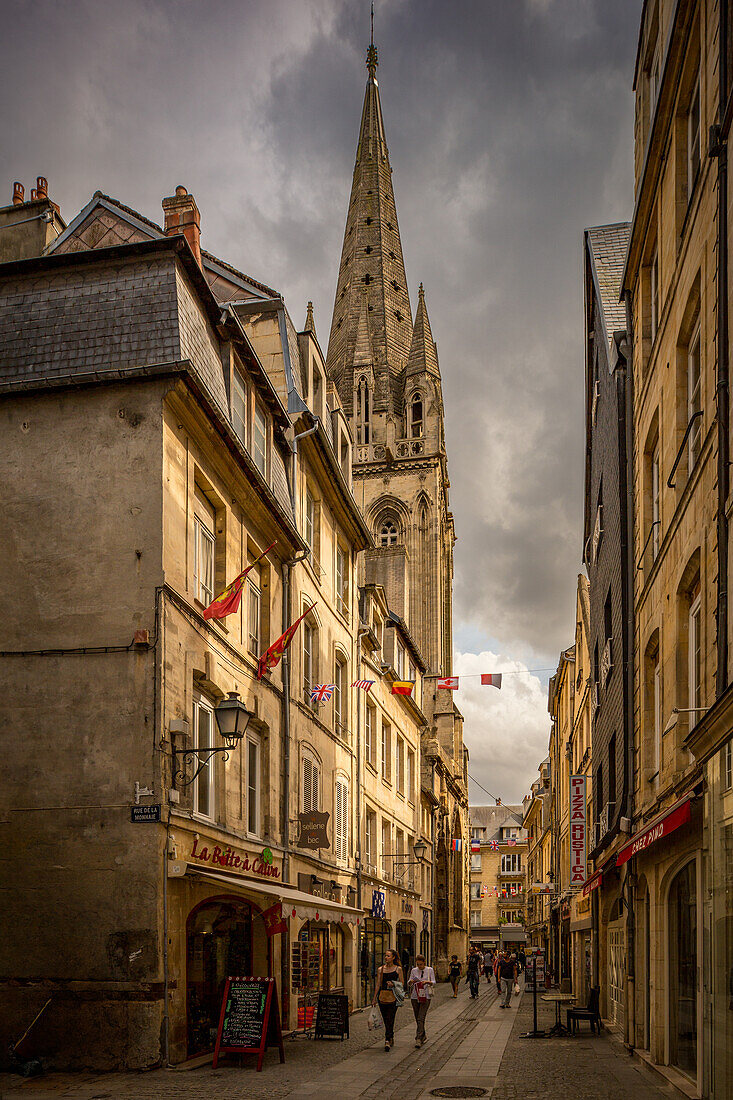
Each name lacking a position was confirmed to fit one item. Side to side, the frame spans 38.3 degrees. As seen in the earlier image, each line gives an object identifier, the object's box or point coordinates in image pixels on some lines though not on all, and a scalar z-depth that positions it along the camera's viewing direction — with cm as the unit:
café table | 1998
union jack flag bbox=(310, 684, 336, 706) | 2302
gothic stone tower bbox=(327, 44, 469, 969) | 7006
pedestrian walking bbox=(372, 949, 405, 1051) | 1700
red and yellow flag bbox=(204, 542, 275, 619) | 1545
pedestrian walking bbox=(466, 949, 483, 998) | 3753
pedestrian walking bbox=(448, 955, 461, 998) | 3719
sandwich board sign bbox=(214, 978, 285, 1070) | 1390
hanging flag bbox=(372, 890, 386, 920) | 3107
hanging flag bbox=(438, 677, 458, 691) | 4454
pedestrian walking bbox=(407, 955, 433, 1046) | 1833
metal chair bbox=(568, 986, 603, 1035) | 1820
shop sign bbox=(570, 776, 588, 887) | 2683
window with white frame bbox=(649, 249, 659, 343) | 1522
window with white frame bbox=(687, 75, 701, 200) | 1250
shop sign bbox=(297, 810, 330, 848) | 2117
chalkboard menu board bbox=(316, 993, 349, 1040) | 1781
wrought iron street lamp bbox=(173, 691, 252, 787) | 1395
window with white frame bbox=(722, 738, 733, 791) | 899
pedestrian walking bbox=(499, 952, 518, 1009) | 3273
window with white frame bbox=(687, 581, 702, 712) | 1175
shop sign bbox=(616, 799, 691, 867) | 1010
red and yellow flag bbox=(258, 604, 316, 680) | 1821
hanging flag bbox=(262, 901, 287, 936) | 1589
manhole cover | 1278
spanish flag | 3456
